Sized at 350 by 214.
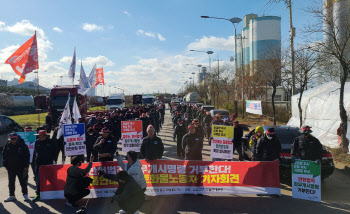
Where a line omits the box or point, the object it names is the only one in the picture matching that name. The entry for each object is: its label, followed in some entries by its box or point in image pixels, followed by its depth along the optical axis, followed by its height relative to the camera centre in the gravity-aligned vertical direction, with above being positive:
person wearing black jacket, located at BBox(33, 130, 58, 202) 6.51 -1.20
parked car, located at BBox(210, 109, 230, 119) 19.67 -0.80
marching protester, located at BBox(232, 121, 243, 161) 9.03 -1.33
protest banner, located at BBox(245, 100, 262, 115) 20.23 -0.46
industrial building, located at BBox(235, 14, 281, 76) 69.69 +18.84
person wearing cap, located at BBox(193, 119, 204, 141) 9.75 -1.02
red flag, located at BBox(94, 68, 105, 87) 25.79 +2.87
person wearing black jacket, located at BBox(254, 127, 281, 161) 6.62 -1.20
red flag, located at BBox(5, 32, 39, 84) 12.29 +2.21
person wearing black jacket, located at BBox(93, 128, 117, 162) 6.99 -1.18
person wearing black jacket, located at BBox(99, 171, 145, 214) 4.48 -1.59
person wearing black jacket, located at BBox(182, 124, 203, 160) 7.42 -1.24
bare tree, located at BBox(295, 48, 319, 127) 15.85 +2.44
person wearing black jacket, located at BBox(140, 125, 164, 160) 6.66 -1.16
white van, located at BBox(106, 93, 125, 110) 33.69 +0.17
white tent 12.54 -0.56
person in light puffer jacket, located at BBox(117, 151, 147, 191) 4.89 -1.25
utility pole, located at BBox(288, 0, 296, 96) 14.24 +3.76
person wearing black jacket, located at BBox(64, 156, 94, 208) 5.76 -1.77
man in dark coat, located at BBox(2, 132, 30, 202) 6.42 -1.39
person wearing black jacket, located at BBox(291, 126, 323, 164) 6.51 -1.20
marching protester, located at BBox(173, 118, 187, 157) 10.44 -1.15
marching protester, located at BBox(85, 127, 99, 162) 8.63 -1.28
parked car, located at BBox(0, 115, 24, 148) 12.42 -1.12
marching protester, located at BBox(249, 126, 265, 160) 7.49 -1.05
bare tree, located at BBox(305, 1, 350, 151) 10.39 +2.81
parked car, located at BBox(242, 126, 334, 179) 7.09 -1.52
